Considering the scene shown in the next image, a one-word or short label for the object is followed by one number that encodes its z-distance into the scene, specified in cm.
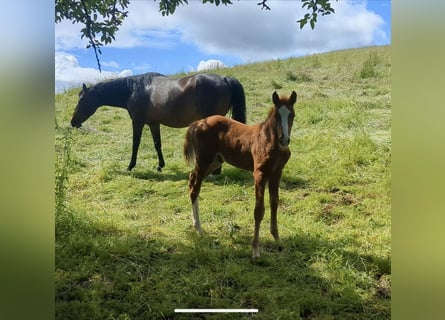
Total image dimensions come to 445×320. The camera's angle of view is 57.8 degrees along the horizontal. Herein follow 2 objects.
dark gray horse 360
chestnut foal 256
